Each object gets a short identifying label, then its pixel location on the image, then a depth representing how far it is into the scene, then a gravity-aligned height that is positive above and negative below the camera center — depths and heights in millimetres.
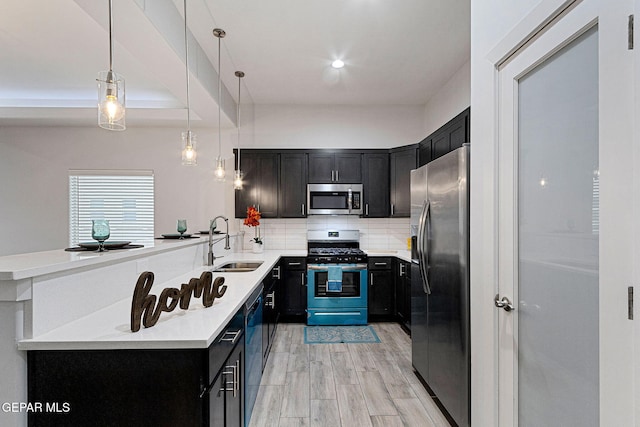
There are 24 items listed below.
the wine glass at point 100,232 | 1762 -98
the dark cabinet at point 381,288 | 4320 -985
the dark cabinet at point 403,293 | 3889 -991
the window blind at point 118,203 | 4688 +160
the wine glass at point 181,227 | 2945 -119
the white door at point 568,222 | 951 -30
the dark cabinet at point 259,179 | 4590 +496
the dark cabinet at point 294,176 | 4598 +539
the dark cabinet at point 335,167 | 4605 +667
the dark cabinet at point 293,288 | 4293 -983
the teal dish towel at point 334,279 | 4234 -850
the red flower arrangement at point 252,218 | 4277 -53
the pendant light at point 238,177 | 3754 +437
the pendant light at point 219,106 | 2877 +1276
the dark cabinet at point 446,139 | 2827 +770
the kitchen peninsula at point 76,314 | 1235 -475
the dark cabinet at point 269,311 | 2906 -988
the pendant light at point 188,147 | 2650 +551
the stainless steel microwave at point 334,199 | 4570 +213
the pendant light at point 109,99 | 1720 +618
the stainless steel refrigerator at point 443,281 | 2031 -476
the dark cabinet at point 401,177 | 4367 +510
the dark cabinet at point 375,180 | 4637 +487
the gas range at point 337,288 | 4227 -977
